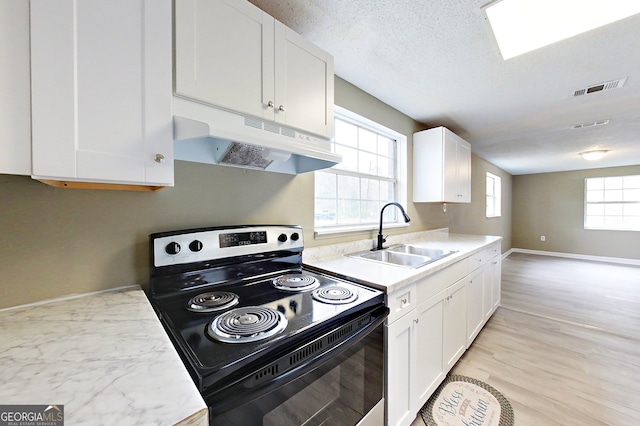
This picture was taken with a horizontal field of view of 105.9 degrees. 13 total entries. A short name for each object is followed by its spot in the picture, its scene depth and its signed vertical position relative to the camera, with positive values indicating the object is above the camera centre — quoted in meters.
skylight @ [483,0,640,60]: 1.26 +1.08
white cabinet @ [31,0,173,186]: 0.65 +0.36
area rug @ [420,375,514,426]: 1.46 -1.26
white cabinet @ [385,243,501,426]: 1.21 -0.77
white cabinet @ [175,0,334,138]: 0.90 +0.64
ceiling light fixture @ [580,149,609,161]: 4.16 +1.01
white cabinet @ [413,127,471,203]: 2.63 +0.51
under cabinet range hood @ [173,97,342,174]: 0.86 +0.28
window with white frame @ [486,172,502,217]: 5.65 +0.39
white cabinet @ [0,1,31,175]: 0.61 +0.31
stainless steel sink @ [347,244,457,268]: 1.94 -0.37
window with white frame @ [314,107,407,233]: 2.00 +0.31
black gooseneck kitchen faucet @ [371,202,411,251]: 2.12 -0.27
